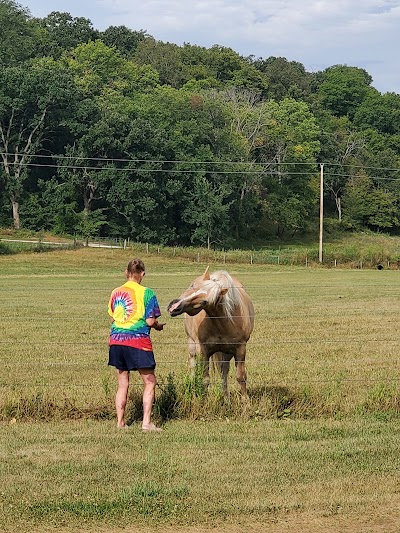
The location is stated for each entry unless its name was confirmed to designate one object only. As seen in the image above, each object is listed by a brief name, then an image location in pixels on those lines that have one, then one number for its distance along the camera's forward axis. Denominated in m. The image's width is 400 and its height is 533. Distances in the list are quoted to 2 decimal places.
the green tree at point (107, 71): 112.44
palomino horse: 11.40
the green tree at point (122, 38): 159.38
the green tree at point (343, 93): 159.50
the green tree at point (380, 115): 149.50
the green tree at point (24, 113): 86.38
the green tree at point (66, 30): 142.70
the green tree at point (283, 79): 146.75
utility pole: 74.55
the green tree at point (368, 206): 119.31
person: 10.71
